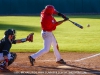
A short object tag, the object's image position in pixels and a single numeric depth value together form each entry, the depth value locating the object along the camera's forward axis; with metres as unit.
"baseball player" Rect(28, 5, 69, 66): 19.59
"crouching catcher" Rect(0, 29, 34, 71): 17.95
